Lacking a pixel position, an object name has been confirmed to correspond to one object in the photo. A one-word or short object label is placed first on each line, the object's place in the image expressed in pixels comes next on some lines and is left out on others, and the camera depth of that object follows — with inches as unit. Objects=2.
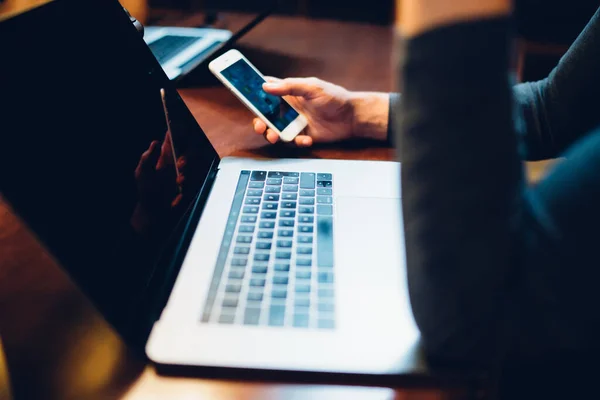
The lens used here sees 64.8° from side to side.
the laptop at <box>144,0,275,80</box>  36.0
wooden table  14.9
